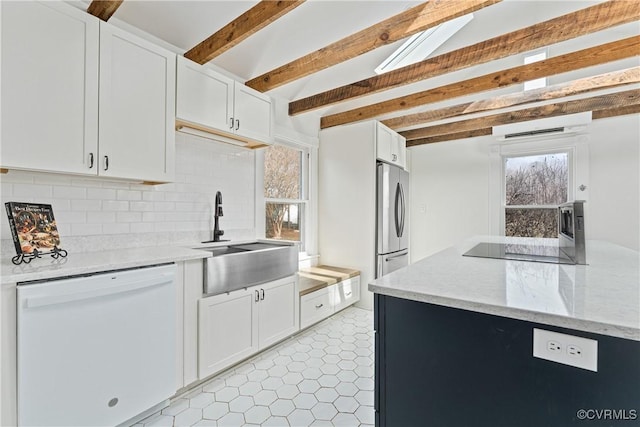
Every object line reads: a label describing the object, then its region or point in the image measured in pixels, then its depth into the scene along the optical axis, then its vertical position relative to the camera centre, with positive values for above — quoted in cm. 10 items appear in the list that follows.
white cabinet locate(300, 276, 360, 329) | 288 -90
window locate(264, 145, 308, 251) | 340 +28
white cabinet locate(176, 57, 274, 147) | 214 +87
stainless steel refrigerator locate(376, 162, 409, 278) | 361 -3
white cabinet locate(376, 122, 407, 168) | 363 +94
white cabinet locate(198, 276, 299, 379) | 199 -81
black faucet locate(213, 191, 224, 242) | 260 -1
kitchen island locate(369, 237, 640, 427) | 81 -42
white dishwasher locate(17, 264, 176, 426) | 128 -65
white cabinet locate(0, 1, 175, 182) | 146 +67
